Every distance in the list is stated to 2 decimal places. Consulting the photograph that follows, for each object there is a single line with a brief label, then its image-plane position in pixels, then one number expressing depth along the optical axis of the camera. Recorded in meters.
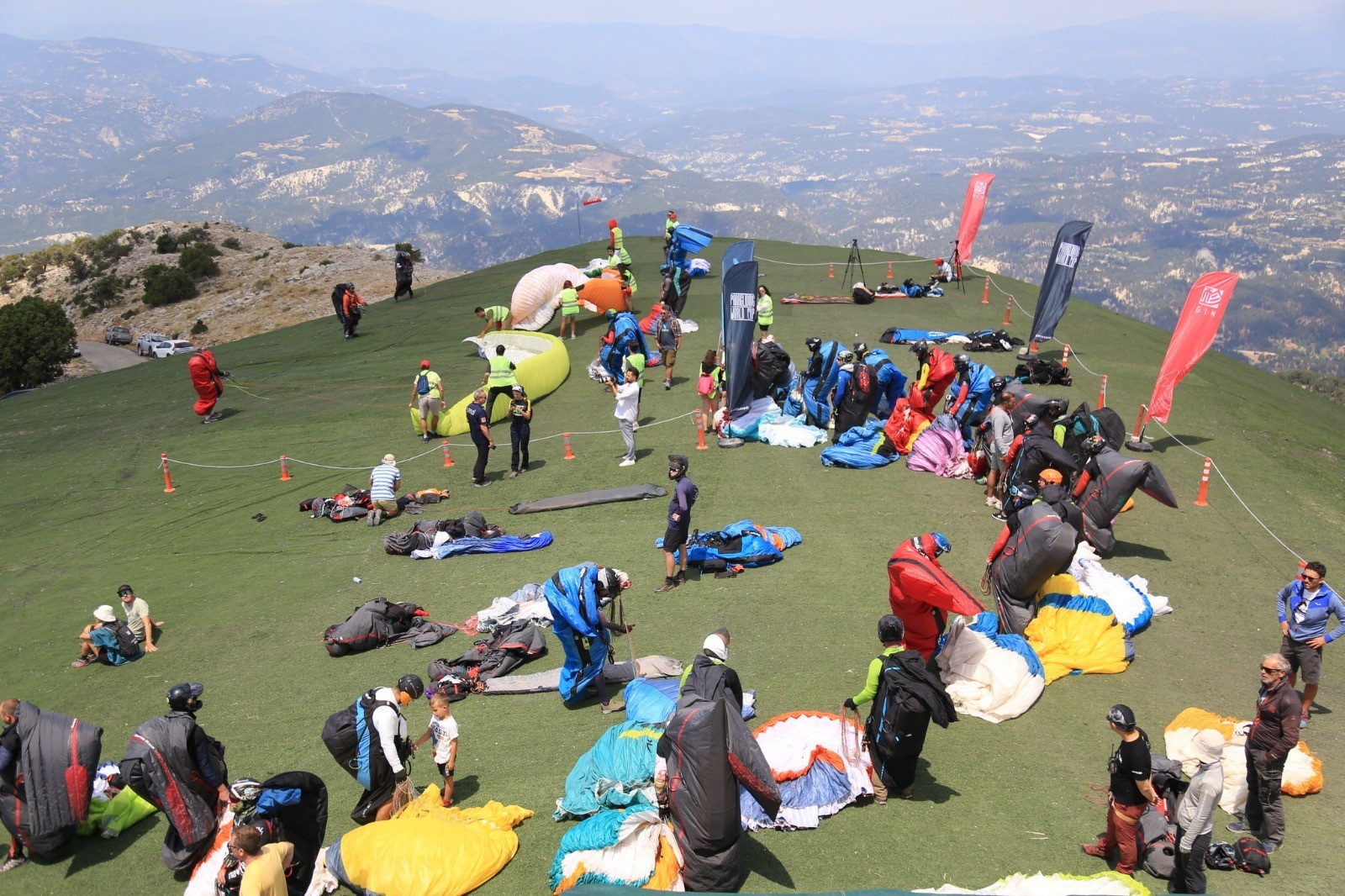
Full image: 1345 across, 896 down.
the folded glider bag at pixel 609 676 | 8.13
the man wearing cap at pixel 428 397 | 15.92
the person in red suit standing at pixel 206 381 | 17.97
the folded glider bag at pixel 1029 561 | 7.91
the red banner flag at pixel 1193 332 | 13.36
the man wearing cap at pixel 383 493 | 12.84
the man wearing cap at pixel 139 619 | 9.79
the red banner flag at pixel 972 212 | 23.80
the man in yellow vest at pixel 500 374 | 15.02
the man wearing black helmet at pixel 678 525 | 9.56
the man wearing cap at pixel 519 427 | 13.52
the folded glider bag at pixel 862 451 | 13.22
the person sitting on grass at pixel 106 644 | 9.63
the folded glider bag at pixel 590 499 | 12.66
